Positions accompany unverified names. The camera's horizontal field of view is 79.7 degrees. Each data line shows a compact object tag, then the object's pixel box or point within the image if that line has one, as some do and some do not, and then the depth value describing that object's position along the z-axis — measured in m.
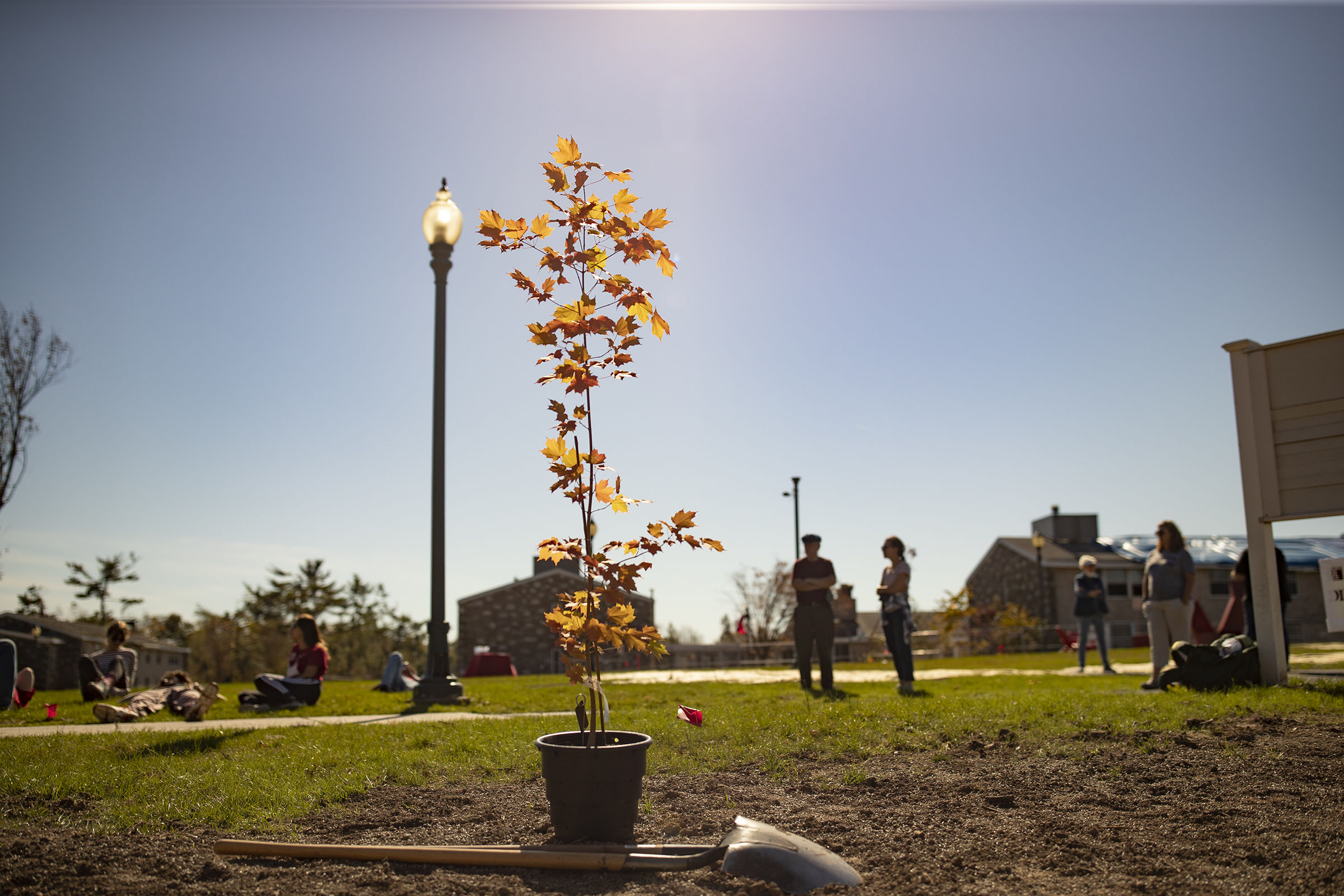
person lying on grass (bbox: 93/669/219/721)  8.01
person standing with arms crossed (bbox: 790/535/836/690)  9.26
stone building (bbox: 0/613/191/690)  24.36
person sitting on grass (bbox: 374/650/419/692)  13.54
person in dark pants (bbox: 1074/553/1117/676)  12.55
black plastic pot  3.35
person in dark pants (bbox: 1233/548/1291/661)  8.61
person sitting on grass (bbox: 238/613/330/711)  8.97
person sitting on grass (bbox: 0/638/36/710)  9.33
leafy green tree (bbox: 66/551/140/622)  34.06
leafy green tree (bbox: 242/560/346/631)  37.25
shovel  2.96
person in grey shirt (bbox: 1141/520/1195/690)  8.95
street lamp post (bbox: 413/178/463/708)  9.64
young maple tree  3.50
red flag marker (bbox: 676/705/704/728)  3.98
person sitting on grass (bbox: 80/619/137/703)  9.84
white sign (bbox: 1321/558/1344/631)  7.71
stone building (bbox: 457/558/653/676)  34.03
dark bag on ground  7.79
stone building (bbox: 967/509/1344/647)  33.38
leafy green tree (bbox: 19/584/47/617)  31.80
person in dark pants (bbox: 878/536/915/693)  9.17
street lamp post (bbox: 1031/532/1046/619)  34.28
